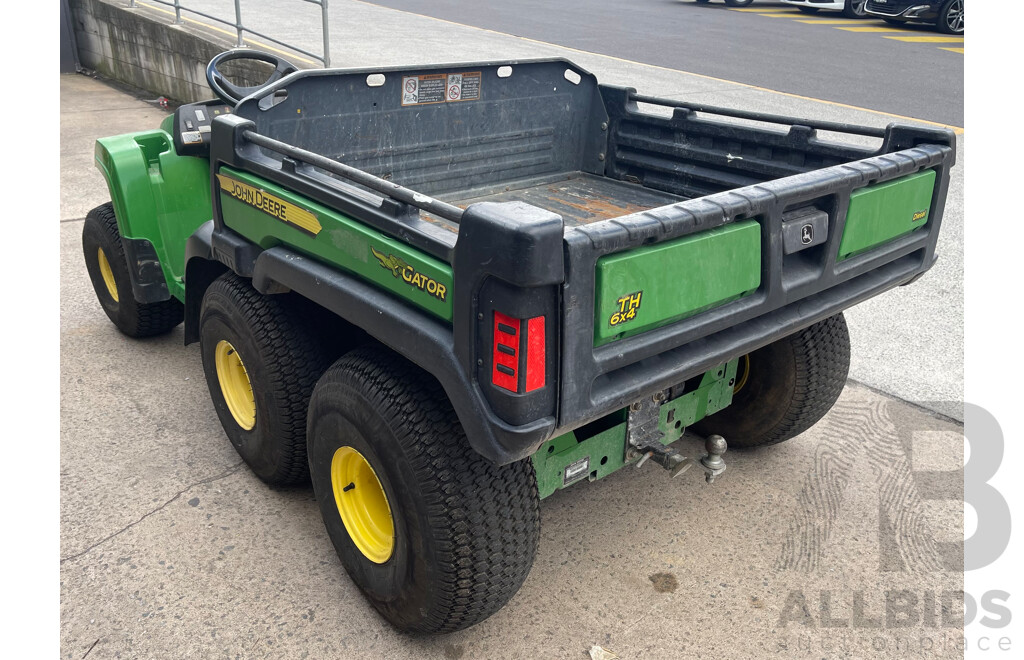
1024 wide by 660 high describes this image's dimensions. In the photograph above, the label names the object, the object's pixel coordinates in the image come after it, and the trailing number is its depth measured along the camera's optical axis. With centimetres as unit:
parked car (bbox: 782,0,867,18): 1703
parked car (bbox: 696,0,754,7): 1888
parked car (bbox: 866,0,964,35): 1513
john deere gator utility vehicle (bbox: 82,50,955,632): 204
